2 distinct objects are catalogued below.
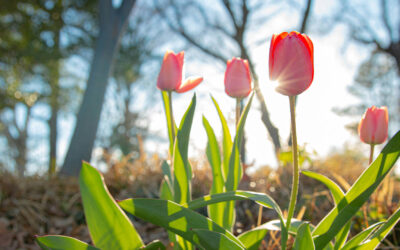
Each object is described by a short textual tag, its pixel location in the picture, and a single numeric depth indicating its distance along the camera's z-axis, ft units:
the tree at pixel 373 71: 24.64
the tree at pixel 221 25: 12.52
